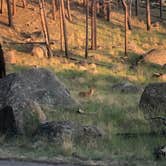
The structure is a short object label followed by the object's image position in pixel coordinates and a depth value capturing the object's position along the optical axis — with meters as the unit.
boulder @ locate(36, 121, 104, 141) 10.25
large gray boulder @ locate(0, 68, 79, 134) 11.56
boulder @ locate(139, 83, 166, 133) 14.69
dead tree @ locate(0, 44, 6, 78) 15.59
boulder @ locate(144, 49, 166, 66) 38.59
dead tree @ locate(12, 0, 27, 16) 49.57
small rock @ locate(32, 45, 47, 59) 37.72
